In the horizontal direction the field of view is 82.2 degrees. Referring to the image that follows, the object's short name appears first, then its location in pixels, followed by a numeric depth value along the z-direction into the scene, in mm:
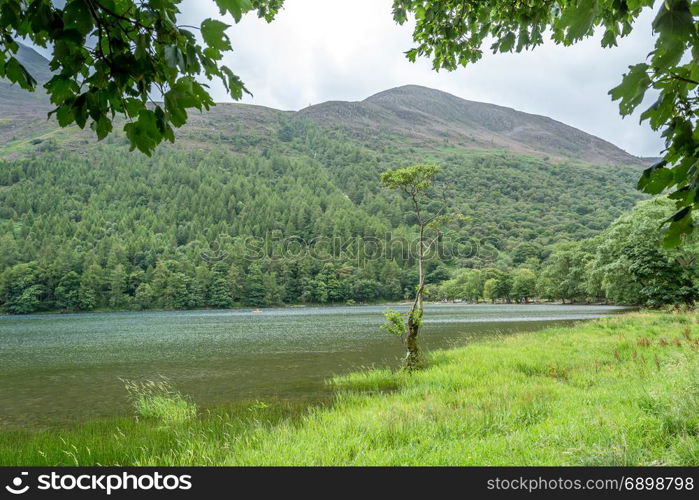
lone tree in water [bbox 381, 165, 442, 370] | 16266
